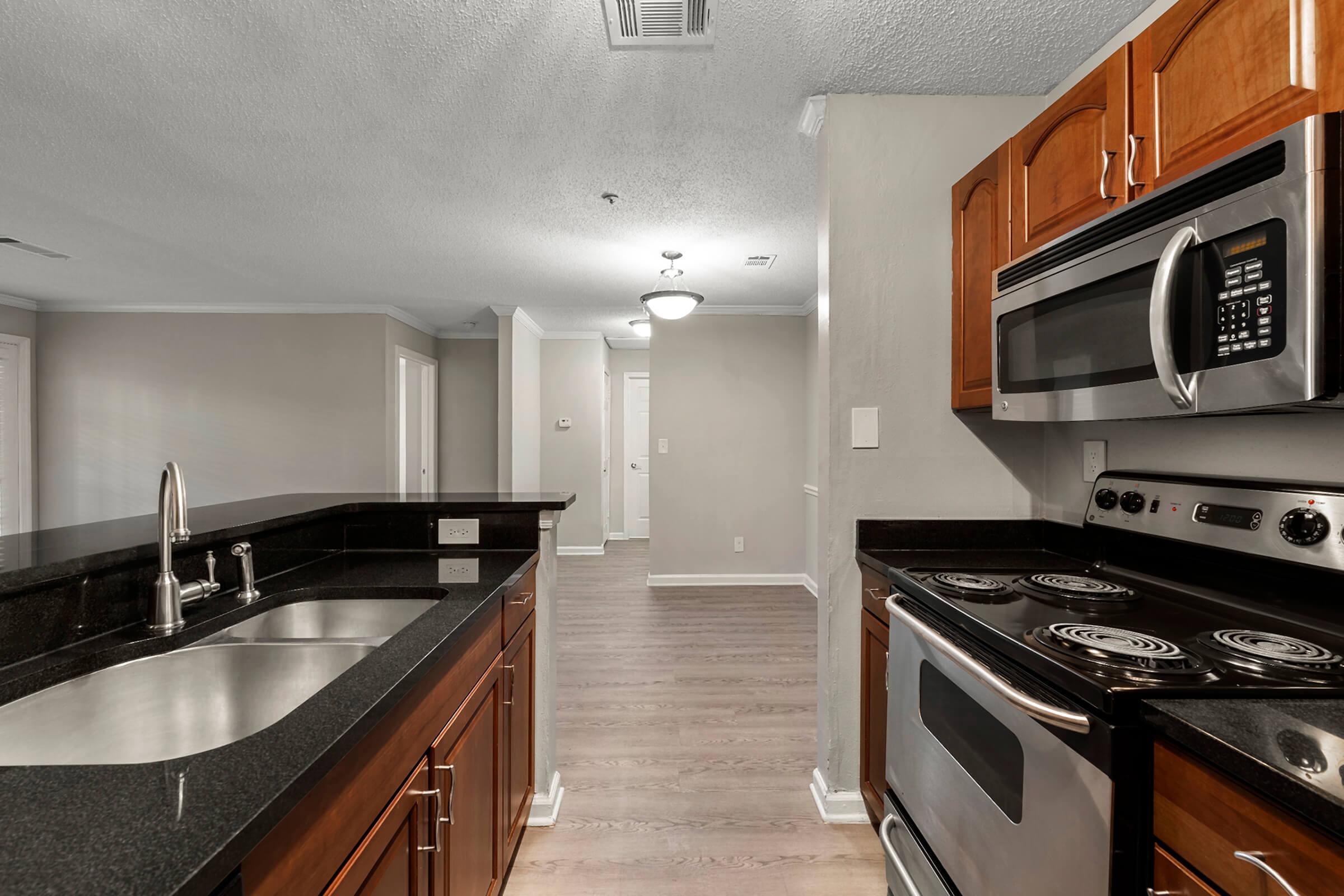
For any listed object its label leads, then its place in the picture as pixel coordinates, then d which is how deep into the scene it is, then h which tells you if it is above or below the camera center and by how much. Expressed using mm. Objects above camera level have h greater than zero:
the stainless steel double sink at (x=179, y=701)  925 -431
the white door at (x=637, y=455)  7965 -135
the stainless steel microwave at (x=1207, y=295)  958 +273
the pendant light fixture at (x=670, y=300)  3859 +886
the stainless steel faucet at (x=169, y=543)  1194 -185
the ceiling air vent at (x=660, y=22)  1732 +1193
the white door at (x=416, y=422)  6160 +234
